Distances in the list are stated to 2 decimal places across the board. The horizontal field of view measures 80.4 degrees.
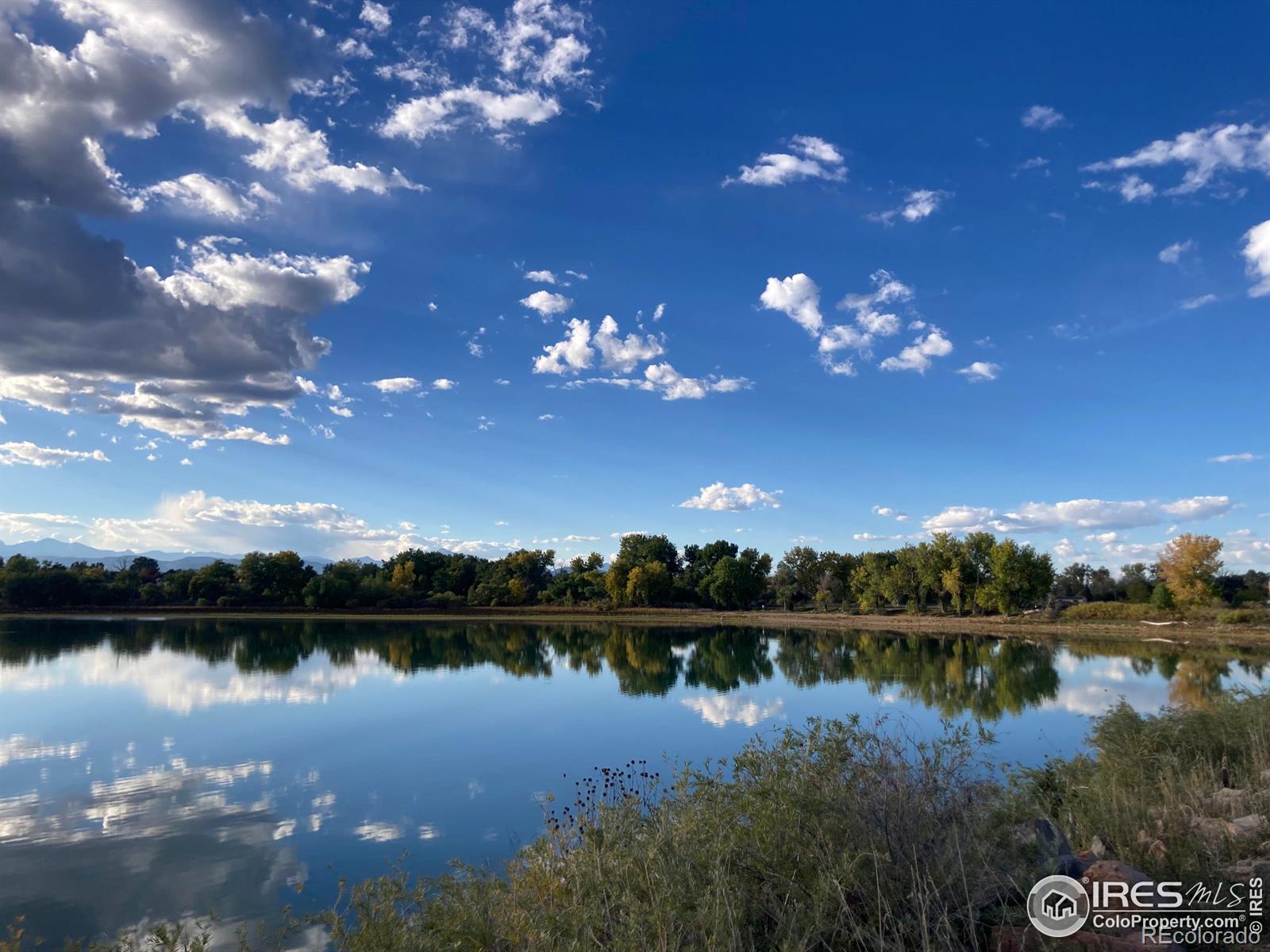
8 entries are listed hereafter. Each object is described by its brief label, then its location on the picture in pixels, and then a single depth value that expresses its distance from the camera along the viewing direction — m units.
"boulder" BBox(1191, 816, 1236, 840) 6.91
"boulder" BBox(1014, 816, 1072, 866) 5.77
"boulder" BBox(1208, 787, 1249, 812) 8.55
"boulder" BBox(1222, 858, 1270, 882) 5.86
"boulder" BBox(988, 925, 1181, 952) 4.43
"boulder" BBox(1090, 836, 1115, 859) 6.82
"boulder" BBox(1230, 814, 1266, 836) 7.03
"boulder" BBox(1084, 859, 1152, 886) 5.32
